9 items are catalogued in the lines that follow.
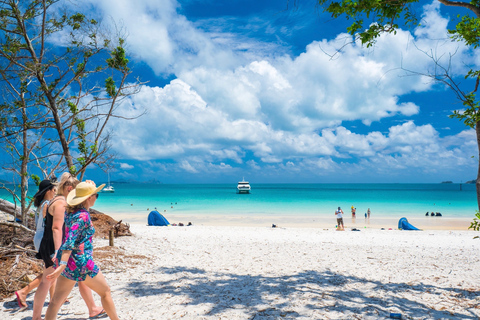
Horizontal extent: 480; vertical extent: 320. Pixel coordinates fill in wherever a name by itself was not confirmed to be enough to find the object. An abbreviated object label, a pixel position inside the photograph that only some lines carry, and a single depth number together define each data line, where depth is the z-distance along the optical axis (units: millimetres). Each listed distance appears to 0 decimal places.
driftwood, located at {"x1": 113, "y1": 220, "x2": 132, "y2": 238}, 9482
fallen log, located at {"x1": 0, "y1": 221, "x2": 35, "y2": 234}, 5842
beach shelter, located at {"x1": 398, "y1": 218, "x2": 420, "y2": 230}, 17391
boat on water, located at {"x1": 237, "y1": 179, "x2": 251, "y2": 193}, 83131
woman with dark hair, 3684
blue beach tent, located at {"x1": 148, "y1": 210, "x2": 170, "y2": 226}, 17031
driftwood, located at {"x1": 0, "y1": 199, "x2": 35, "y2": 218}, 8586
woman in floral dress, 3020
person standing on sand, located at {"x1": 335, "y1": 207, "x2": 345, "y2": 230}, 18091
